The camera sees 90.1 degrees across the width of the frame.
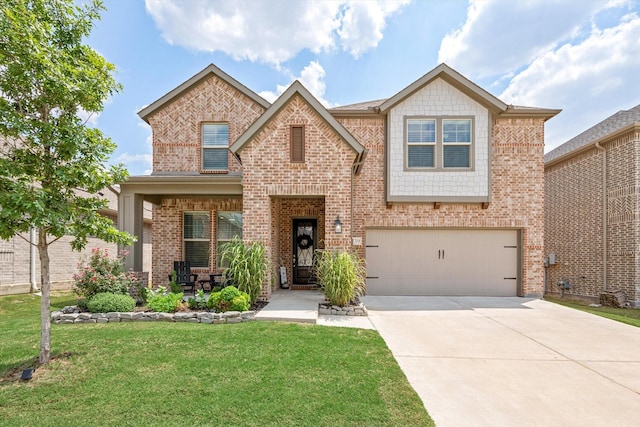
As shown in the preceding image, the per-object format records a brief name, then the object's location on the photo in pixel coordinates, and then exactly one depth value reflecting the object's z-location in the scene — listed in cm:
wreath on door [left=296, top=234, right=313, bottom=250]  1071
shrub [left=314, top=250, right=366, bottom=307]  706
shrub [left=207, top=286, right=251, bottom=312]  653
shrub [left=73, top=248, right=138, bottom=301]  716
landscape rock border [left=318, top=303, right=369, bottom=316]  704
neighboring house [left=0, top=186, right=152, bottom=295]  1050
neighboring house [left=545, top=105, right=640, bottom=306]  984
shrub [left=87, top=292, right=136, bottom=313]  660
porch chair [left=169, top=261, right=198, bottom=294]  904
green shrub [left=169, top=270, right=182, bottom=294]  820
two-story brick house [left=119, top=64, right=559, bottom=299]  966
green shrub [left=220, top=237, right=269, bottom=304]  725
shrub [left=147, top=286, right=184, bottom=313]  671
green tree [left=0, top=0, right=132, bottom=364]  401
